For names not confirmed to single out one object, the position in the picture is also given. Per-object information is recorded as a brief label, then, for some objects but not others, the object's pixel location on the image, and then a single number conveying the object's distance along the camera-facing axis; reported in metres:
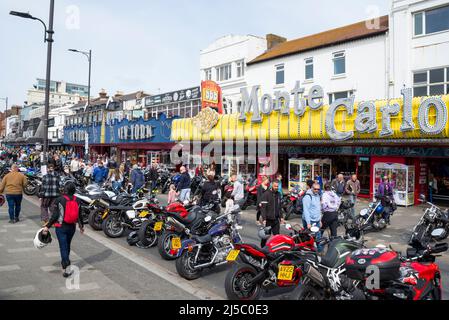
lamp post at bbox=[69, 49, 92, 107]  25.32
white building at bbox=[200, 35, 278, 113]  28.67
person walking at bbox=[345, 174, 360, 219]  13.83
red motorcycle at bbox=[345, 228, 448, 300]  4.75
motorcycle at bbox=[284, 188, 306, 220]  13.72
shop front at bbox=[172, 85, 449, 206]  15.55
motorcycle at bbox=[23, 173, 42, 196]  17.19
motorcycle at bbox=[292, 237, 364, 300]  4.91
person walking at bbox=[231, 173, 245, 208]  12.77
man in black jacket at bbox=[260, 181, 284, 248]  8.61
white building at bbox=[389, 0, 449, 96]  18.31
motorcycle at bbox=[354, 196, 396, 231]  11.43
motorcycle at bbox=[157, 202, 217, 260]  7.82
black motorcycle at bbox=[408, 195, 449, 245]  9.75
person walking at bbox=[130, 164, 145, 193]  15.38
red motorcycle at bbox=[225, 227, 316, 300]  5.43
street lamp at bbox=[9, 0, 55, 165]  12.85
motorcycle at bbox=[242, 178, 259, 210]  15.49
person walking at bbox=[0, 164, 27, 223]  11.16
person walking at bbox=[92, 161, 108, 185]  18.59
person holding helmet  6.49
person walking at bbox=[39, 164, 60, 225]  10.40
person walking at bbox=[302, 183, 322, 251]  8.87
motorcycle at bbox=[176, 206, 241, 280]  6.72
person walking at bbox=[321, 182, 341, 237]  9.18
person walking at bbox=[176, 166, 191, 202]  13.50
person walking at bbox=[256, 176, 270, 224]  9.67
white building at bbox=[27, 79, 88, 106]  100.81
